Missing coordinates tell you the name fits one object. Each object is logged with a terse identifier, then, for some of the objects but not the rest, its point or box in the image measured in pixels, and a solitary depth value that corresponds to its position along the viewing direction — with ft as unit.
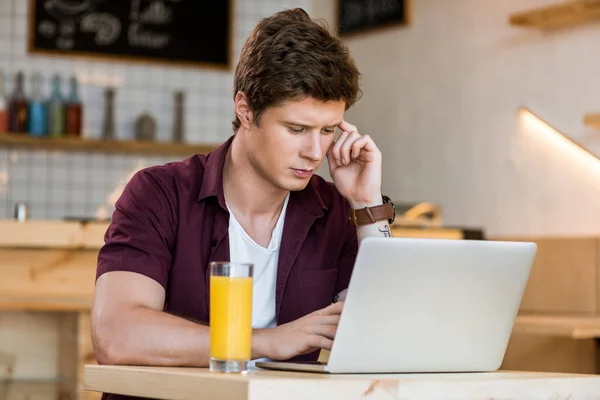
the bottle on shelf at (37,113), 15.47
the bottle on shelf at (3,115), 15.46
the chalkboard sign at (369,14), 14.88
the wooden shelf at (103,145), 15.56
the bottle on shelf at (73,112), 15.71
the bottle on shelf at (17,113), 15.44
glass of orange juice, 4.01
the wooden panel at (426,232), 11.32
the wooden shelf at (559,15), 11.03
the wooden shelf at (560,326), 9.22
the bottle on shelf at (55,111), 15.57
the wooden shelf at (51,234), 9.95
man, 5.25
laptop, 4.08
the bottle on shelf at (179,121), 16.58
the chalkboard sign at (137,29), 16.14
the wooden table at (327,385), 3.64
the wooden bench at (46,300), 9.81
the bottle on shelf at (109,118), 16.03
